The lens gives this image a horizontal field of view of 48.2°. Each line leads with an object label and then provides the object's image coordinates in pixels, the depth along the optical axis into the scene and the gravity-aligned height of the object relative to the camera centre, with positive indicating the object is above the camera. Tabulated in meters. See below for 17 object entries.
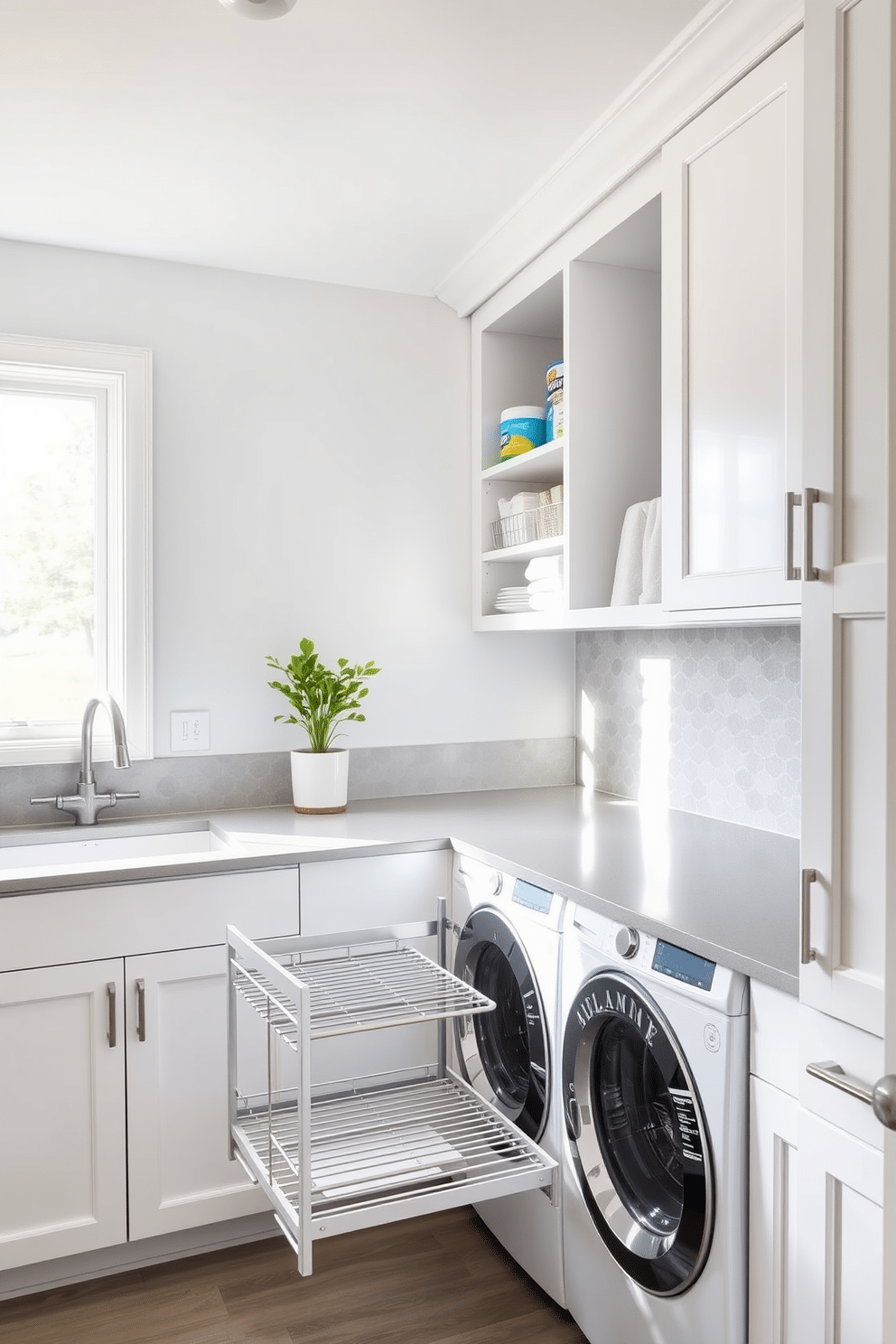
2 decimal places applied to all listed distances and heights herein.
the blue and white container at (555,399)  2.54 +0.69
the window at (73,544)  2.59 +0.32
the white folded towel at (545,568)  2.54 +0.26
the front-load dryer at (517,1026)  1.93 -0.75
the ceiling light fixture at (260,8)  1.56 +1.03
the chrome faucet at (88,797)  2.50 -0.33
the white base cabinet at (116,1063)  2.00 -0.82
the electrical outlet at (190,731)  2.70 -0.17
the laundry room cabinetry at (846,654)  1.08 +0.02
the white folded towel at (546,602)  2.54 +0.17
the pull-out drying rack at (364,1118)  1.50 -0.82
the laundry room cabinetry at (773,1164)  1.33 -0.68
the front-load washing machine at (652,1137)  1.42 -0.75
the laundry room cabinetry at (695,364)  1.67 +0.61
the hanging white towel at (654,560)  2.14 +0.23
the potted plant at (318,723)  2.62 -0.15
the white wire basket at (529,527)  2.61 +0.39
